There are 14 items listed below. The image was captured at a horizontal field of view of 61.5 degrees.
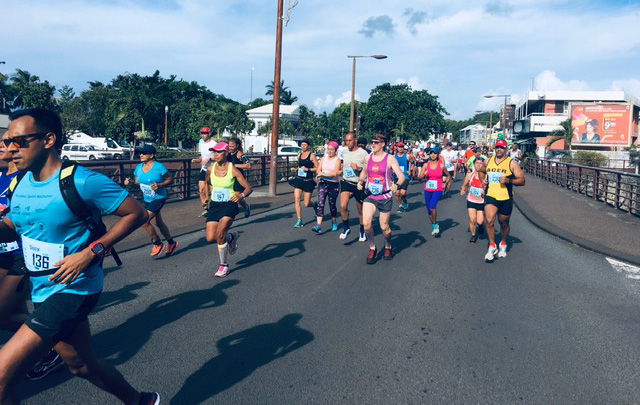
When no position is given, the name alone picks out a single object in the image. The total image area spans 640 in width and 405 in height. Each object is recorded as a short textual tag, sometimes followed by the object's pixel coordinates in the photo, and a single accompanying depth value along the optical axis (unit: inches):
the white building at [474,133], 5455.2
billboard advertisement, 2191.2
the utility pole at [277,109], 692.1
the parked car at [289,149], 1886.2
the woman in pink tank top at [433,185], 416.5
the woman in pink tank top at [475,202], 377.4
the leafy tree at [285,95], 3946.9
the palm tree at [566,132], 2046.0
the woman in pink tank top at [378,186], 315.3
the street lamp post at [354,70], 1294.3
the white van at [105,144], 1730.2
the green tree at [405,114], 3289.6
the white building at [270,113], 3304.6
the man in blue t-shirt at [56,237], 106.9
